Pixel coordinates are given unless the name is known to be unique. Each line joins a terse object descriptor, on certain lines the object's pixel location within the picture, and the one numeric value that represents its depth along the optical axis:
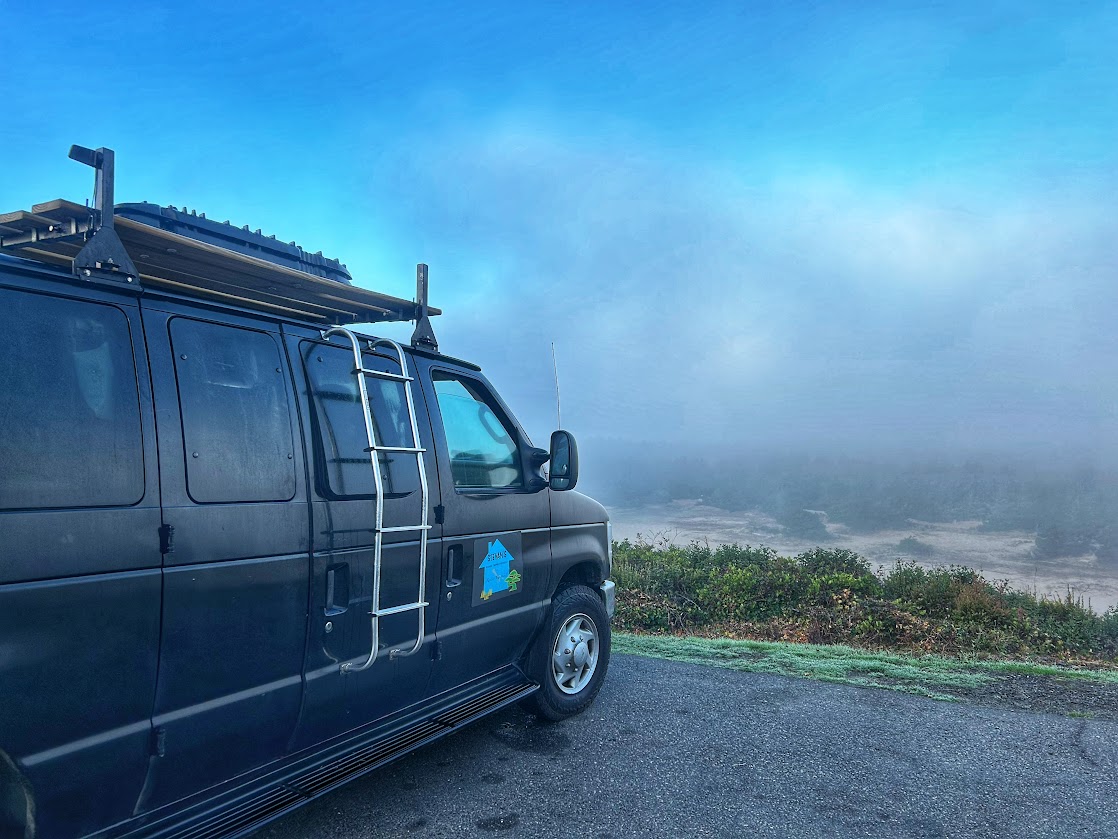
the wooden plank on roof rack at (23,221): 2.96
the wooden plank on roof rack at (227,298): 3.83
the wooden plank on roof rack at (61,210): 2.90
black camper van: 2.56
